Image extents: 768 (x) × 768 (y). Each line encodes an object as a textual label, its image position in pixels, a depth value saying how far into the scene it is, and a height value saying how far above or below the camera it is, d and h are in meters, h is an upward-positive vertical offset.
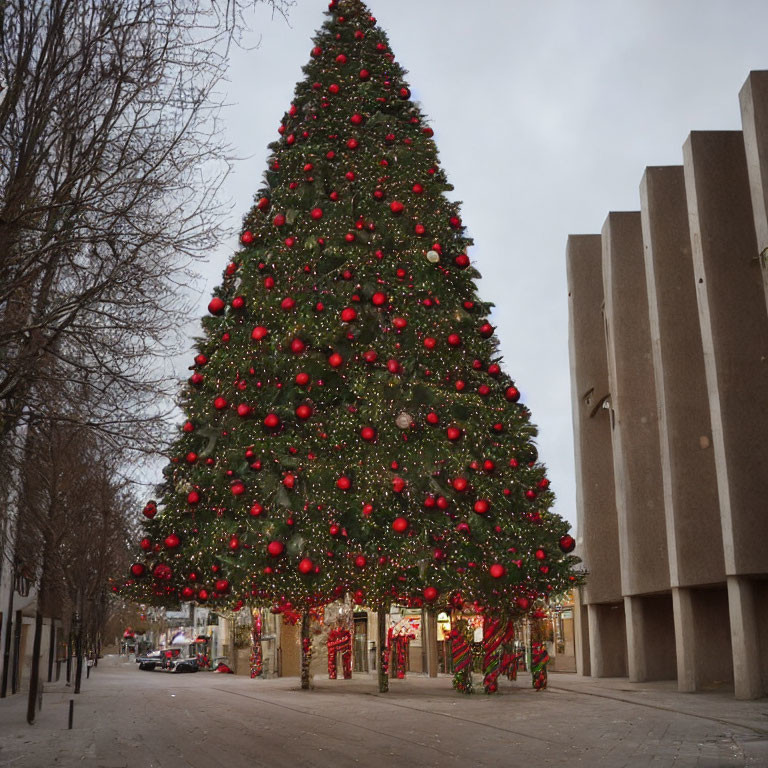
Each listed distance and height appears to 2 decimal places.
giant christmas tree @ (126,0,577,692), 13.02 +2.85
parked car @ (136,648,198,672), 51.41 -3.02
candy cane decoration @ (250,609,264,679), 39.84 -1.91
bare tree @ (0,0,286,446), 6.54 +3.51
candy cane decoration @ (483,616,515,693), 21.33 -0.95
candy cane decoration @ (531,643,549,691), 22.28 -1.45
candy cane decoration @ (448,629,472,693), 21.69 -1.33
